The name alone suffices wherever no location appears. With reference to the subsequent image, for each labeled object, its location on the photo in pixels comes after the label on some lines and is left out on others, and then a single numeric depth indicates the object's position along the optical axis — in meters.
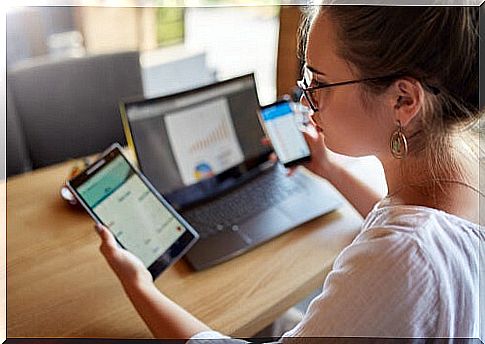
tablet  0.94
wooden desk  0.89
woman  0.65
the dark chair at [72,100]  1.49
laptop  1.06
